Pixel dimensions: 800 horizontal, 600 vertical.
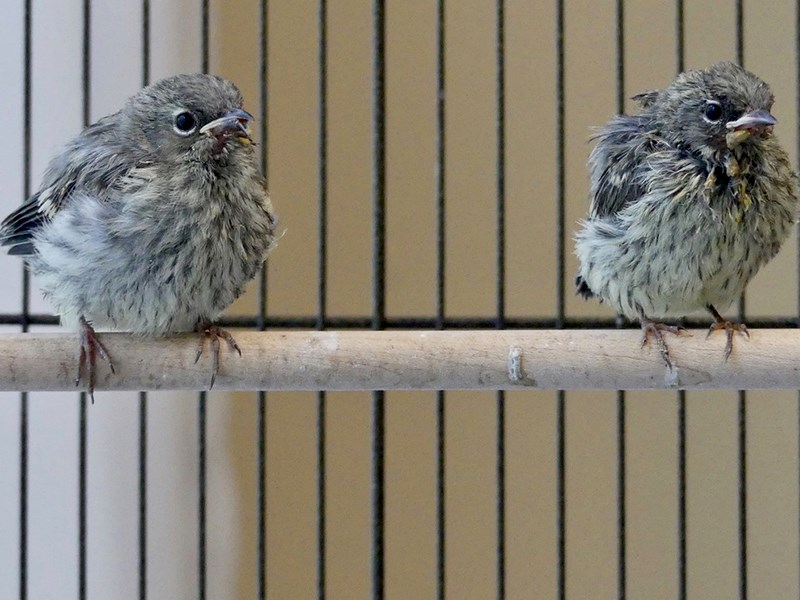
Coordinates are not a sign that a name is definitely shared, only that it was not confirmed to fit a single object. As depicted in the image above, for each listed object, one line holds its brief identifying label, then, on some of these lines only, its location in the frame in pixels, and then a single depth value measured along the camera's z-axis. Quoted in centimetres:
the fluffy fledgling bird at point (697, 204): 140
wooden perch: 139
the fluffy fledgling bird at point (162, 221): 139
